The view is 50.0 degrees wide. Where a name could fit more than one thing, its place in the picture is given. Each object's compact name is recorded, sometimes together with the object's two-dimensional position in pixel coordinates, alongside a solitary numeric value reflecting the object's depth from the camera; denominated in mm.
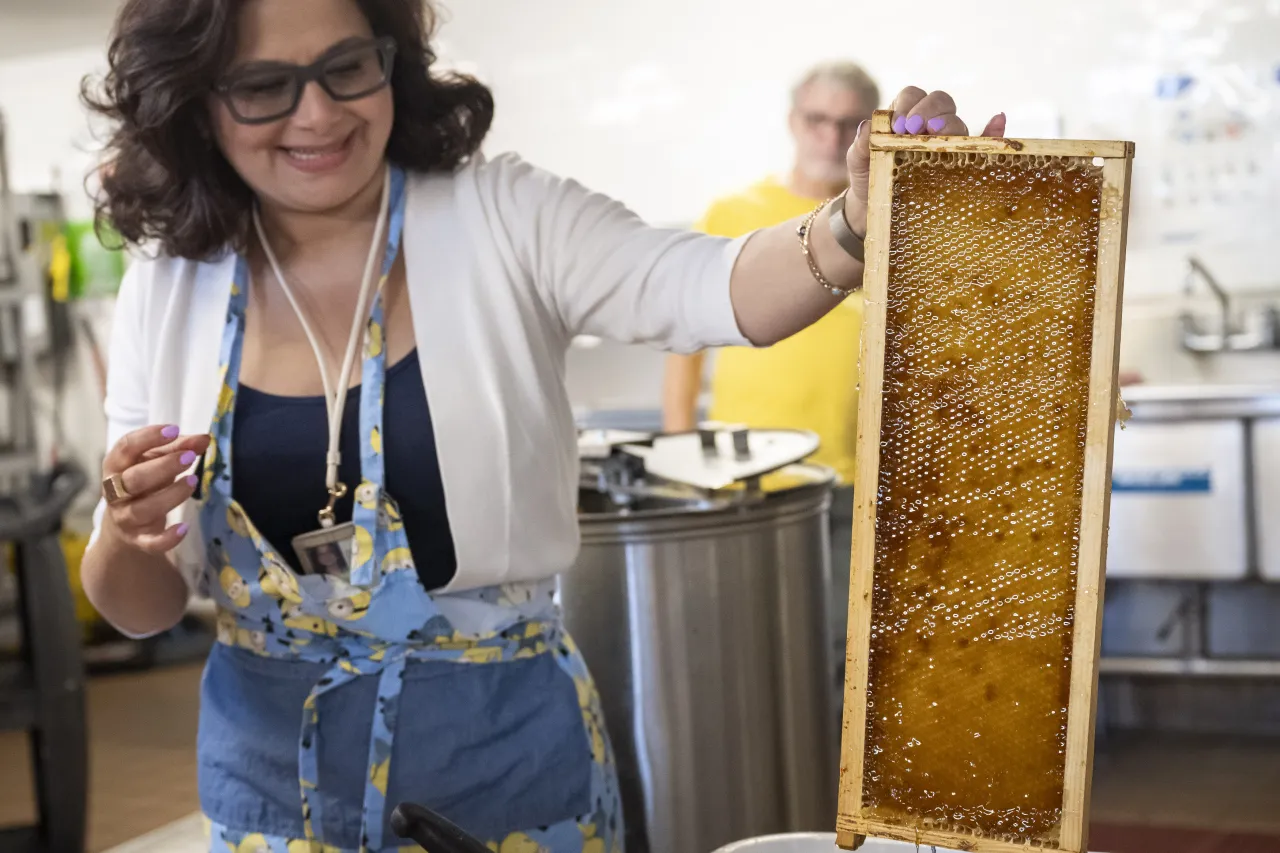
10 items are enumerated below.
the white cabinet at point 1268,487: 3859
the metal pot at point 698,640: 1938
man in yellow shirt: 3156
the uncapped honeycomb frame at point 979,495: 1008
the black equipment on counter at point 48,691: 3242
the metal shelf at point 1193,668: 3924
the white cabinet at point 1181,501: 3885
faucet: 4430
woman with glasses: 1395
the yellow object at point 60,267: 6387
